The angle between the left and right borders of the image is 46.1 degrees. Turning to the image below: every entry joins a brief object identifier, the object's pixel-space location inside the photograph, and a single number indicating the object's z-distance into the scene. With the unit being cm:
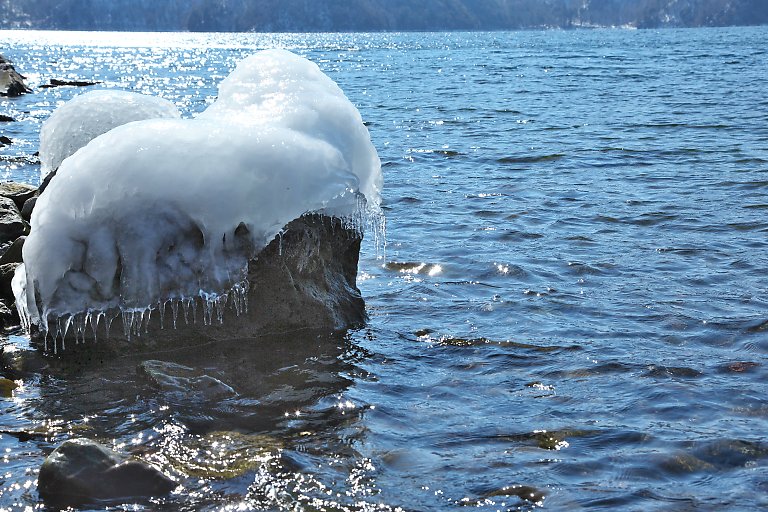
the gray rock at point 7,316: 803
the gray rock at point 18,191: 1118
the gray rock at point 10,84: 3559
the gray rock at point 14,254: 833
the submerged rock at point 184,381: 668
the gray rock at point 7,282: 826
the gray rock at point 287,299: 743
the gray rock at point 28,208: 1044
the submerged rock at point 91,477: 508
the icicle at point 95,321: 704
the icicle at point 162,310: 711
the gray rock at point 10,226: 970
